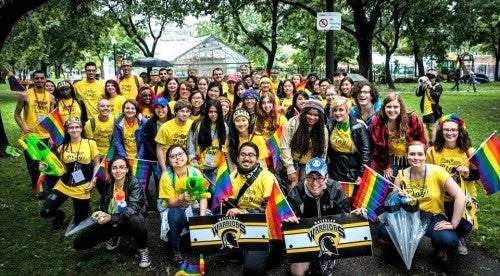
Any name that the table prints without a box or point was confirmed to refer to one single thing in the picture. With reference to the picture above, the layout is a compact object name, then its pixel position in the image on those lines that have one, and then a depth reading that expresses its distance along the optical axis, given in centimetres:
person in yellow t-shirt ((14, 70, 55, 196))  764
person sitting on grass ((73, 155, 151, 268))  499
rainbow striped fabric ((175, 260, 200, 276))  470
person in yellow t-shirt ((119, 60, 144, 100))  897
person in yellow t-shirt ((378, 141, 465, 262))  459
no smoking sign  860
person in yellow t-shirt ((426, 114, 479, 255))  500
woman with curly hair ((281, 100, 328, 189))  546
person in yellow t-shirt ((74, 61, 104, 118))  784
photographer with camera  1050
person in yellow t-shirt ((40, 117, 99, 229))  588
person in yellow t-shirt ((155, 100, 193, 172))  605
